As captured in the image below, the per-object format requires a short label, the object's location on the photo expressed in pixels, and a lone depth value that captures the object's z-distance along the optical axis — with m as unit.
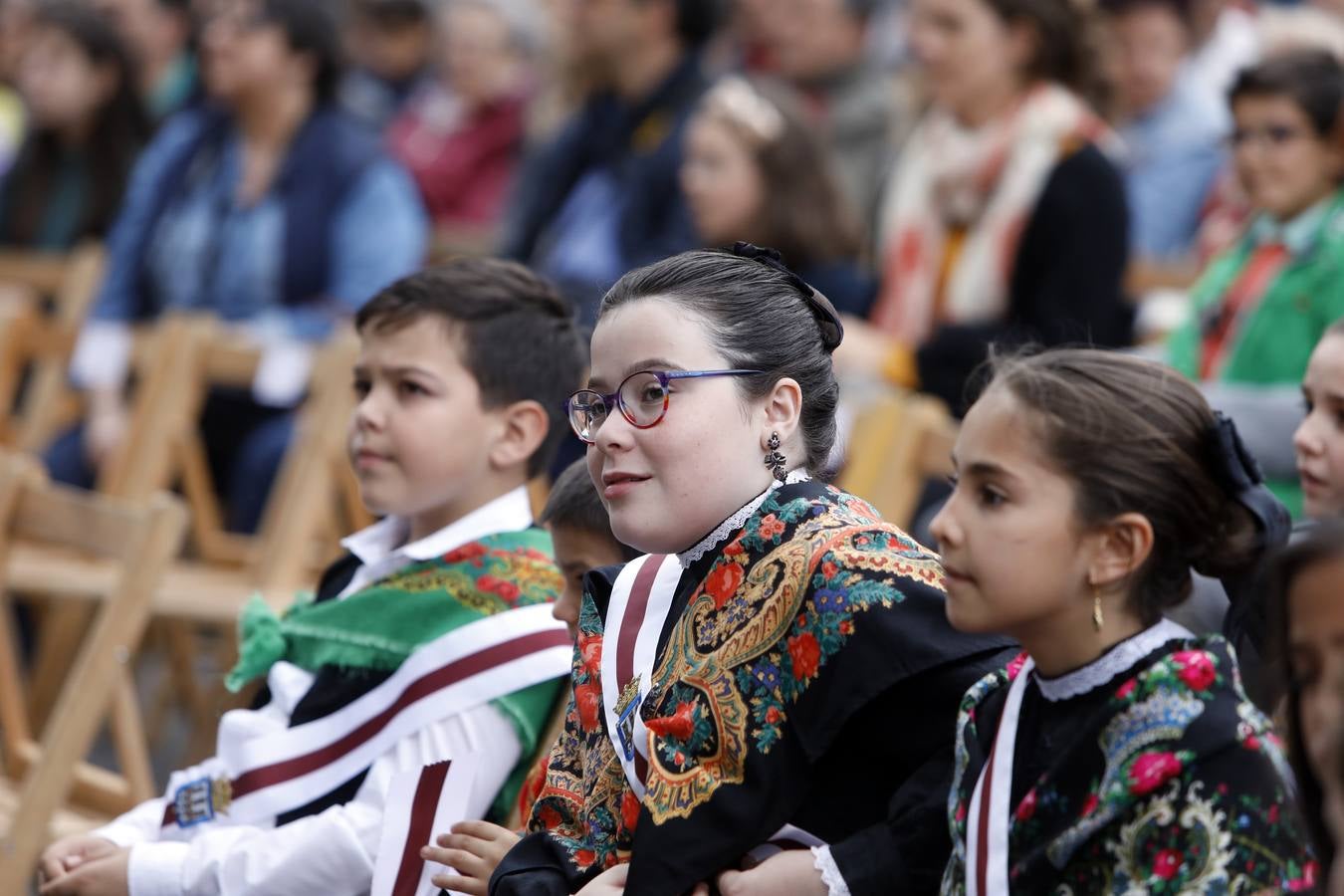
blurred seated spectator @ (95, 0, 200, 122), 16.83
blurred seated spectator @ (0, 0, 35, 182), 16.53
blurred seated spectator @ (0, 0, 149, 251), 13.45
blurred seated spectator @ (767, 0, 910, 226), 12.75
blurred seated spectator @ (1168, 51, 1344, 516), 7.25
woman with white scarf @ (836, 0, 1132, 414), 8.87
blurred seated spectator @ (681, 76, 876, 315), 9.77
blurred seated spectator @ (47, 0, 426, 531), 11.25
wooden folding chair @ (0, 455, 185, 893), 6.23
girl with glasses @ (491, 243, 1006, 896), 3.84
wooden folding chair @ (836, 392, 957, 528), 7.40
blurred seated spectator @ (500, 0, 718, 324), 11.09
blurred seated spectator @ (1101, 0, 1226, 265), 11.80
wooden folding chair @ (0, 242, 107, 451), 11.09
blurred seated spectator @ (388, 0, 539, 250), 14.78
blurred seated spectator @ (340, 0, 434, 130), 16.27
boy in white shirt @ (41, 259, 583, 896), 5.04
